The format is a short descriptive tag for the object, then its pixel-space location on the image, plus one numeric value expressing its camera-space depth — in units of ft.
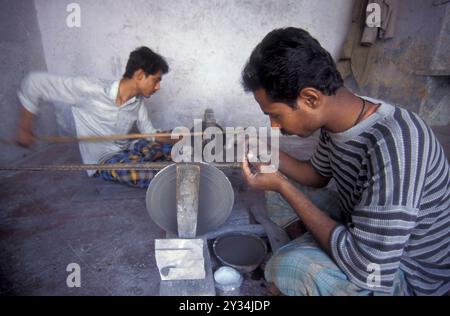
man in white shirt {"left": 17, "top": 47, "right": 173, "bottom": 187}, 9.02
